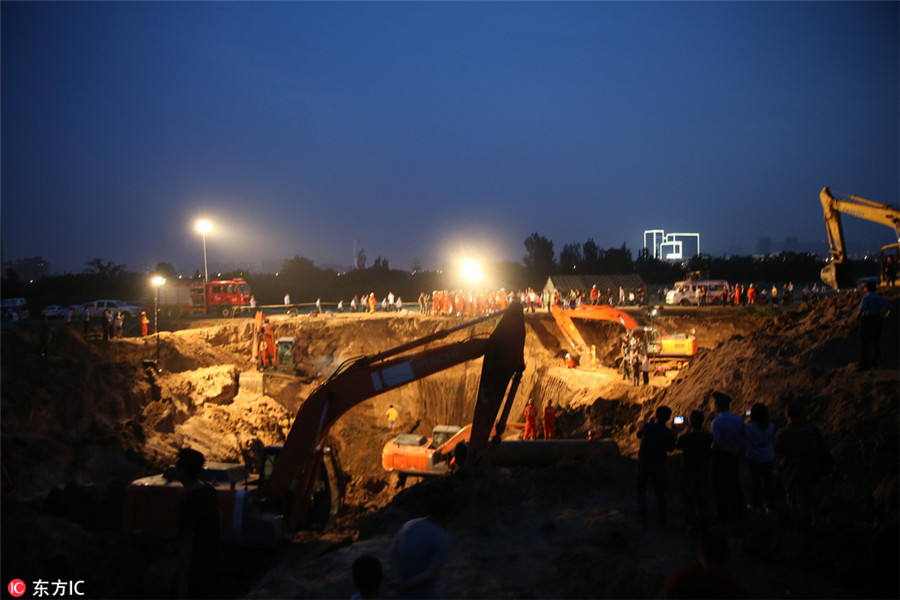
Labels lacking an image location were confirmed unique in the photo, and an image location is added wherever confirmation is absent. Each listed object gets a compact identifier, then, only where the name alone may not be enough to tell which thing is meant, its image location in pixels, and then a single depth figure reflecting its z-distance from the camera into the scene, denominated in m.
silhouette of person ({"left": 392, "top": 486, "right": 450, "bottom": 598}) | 4.25
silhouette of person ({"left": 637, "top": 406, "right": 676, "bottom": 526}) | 6.70
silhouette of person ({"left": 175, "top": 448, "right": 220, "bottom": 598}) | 4.35
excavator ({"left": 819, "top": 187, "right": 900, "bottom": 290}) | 16.22
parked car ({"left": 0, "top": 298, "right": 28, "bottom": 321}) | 27.44
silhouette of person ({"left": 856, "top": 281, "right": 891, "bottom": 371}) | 8.83
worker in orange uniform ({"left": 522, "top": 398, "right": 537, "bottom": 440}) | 15.03
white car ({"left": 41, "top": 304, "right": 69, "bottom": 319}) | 30.48
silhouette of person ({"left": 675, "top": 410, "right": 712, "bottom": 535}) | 6.25
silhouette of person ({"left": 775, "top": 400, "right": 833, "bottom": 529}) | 5.78
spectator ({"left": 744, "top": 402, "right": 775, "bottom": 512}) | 6.62
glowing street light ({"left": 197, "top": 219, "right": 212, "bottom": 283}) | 31.30
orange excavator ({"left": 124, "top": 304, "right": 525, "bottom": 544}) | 8.72
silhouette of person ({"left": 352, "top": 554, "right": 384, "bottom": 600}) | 3.48
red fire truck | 31.94
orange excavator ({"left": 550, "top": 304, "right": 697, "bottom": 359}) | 22.17
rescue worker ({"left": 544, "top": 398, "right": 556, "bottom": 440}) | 14.27
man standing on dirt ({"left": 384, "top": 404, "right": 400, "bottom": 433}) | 21.66
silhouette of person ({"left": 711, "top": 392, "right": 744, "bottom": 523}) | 6.39
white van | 32.41
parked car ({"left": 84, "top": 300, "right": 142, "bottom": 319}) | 29.31
